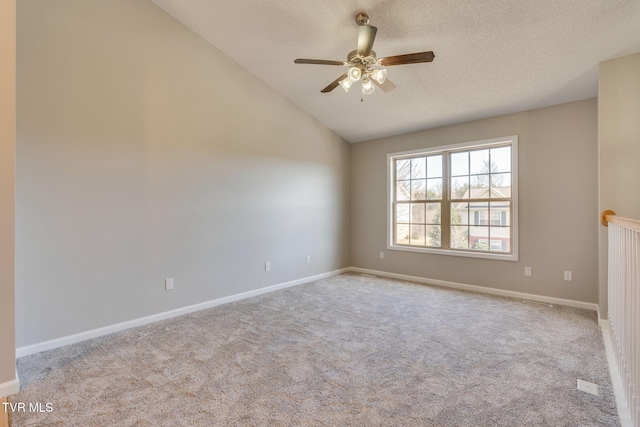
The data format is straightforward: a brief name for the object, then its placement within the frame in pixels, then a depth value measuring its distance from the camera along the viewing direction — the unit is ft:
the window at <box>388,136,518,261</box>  13.60
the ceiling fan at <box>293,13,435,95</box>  7.58
